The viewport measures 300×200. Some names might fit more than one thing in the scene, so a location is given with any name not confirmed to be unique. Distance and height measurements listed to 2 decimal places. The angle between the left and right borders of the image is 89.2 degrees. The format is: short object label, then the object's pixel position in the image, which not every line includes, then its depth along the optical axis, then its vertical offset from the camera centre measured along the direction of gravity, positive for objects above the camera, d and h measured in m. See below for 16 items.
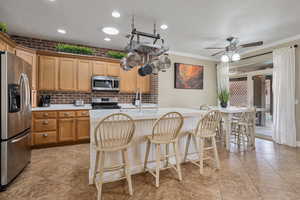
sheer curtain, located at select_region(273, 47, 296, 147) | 3.70 +0.08
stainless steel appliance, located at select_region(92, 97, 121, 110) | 4.18 -0.10
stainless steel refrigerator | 1.95 -0.22
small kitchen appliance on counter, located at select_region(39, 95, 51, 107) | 3.78 -0.03
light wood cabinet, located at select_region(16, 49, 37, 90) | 3.34 +0.96
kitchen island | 2.08 -0.68
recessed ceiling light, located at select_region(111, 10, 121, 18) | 2.66 +1.53
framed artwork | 5.08 +0.81
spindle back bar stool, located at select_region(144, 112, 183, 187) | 2.04 -0.52
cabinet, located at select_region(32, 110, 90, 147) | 3.46 -0.66
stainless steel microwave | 4.20 +0.47
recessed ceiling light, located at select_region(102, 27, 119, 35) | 3.28 +1.54
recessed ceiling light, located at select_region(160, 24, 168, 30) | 3.15 +1.55
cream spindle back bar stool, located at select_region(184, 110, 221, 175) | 2.42 -0.52
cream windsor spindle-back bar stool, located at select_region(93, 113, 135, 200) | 1.77 -0.53
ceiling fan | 3.37 +1.16
